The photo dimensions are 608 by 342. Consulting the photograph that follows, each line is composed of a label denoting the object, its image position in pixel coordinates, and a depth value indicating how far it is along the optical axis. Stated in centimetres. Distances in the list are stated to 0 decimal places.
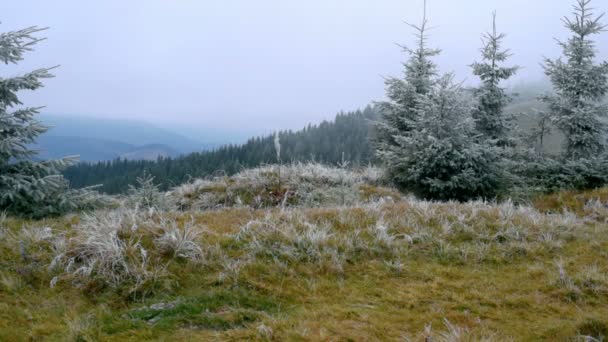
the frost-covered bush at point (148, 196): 940
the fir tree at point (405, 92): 1652
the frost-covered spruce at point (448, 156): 1062
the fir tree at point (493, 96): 1795
